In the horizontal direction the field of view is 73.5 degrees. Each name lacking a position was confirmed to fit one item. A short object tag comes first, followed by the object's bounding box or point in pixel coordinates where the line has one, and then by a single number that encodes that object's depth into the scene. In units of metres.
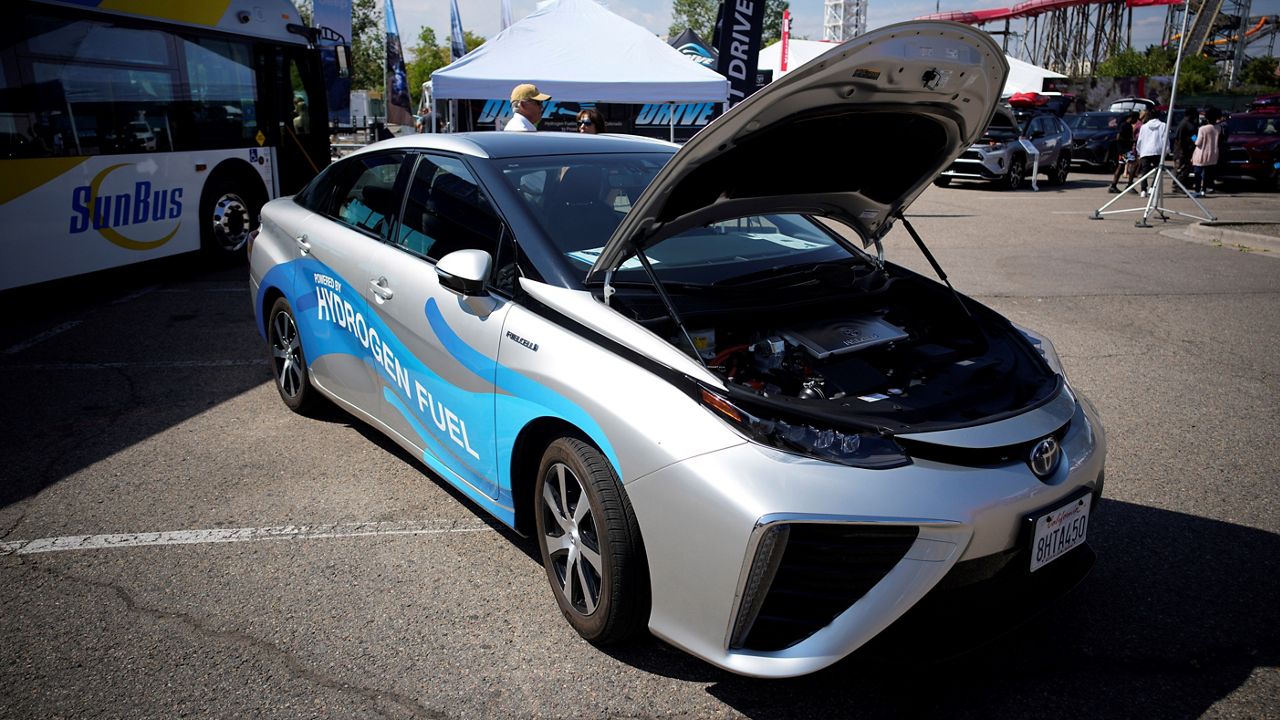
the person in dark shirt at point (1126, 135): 23.09
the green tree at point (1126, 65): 69.12
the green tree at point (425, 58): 60.72
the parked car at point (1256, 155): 19.05
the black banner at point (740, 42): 13.46
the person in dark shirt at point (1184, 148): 19.52
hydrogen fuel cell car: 2.29
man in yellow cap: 7.90
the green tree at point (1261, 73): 68.56
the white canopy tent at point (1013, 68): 32.25
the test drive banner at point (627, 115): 15.77
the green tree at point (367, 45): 47.97
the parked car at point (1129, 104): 28.89
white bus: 7.46
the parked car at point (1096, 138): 25.23
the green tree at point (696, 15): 74.75
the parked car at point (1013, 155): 19.86
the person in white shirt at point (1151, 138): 15.11
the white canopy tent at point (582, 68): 12.88
